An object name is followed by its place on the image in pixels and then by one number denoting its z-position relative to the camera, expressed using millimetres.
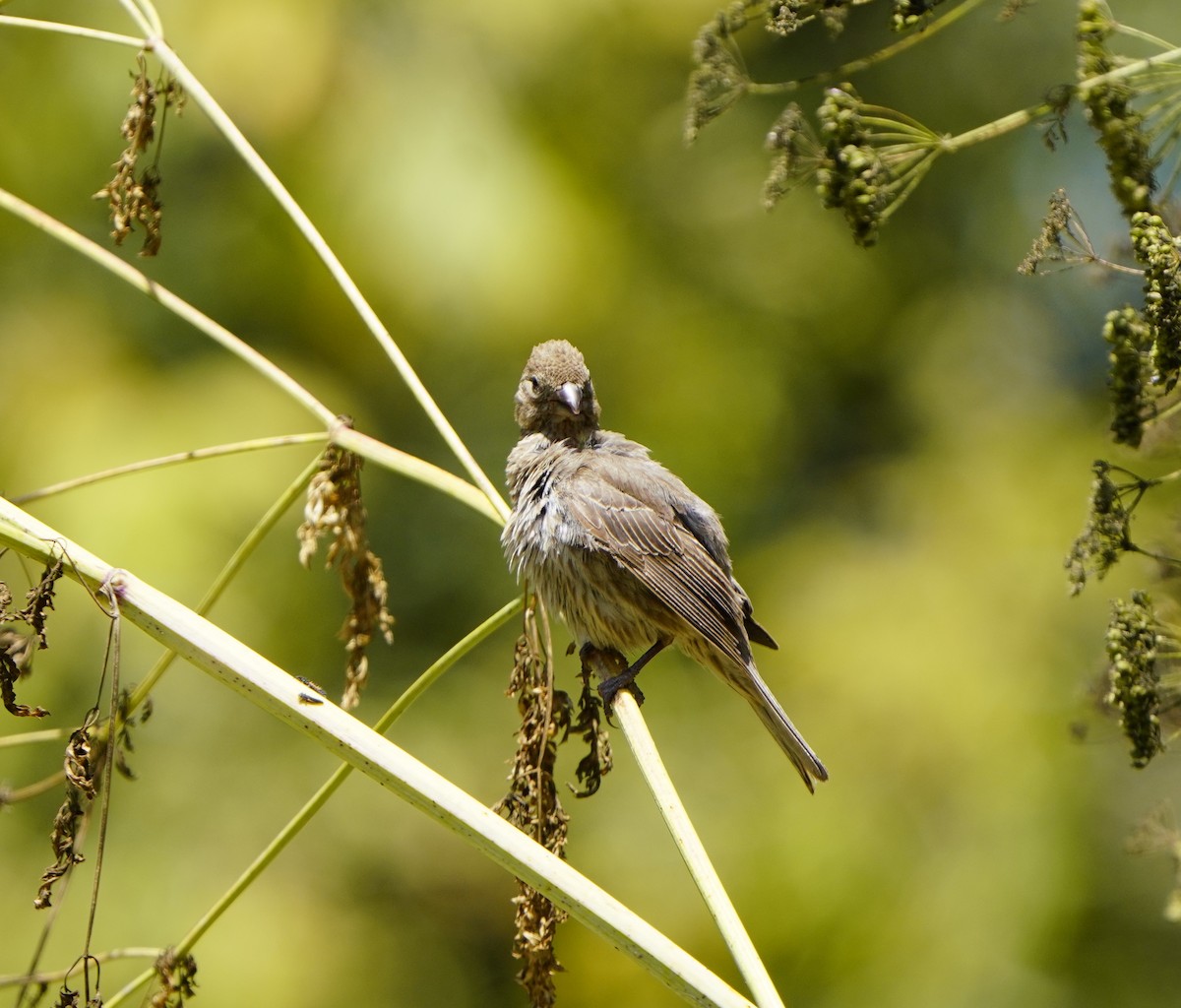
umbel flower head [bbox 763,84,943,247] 4406
